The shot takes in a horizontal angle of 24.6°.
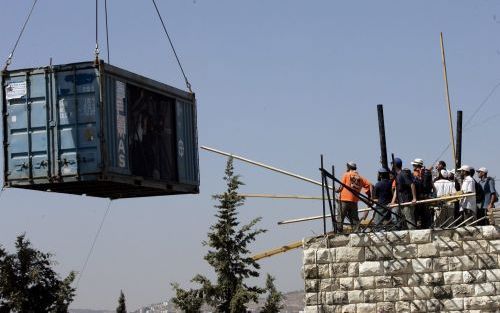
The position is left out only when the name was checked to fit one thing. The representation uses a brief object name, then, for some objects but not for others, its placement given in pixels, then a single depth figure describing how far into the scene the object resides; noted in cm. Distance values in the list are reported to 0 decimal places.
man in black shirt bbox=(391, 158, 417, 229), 1977
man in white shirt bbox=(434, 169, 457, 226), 2069
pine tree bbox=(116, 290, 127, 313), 5488
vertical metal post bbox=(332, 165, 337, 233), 1983
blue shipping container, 2055
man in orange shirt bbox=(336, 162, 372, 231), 2009
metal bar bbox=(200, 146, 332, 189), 2085
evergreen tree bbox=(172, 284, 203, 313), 3806
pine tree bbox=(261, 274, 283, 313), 3931
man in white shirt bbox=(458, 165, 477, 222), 2017
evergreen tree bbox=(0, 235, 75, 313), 3834
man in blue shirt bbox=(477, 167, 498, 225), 2055
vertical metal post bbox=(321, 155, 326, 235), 1983
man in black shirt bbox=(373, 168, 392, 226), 2003
